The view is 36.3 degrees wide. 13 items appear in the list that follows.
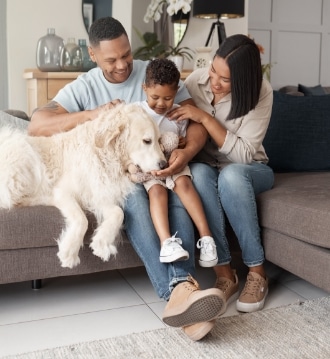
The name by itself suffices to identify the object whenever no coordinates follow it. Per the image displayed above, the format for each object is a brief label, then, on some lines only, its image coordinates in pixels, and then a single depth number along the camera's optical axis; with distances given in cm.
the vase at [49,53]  385
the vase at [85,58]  393
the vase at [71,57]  385
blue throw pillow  275
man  170
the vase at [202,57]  405
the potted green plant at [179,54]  401
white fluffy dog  194
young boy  188
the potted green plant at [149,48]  408
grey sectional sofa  186
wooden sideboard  372
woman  204
